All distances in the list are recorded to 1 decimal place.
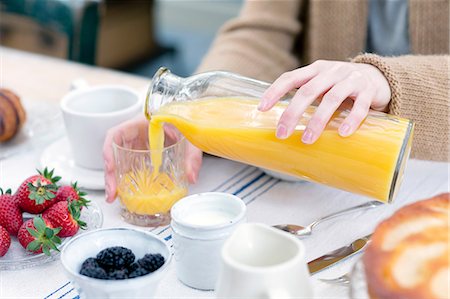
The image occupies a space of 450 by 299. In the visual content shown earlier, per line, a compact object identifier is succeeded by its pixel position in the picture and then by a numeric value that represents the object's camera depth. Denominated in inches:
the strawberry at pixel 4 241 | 32.3
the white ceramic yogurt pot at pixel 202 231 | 30.2
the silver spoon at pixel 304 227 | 34.5
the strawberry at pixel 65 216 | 33.0
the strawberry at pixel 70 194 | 34.4
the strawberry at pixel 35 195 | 33.8
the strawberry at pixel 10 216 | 33.5
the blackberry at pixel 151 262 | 28.8
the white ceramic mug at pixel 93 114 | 38.8
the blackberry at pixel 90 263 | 28.8
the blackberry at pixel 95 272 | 28.3
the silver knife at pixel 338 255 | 32.0
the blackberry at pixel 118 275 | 28.3
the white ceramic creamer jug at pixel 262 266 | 24.5
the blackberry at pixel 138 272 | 28.4
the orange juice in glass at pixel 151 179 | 35.7
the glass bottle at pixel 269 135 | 31.6
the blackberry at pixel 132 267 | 29.1
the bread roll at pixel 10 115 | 42.6
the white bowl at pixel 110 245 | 28.0
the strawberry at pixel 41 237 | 32.0
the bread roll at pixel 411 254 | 24.0
